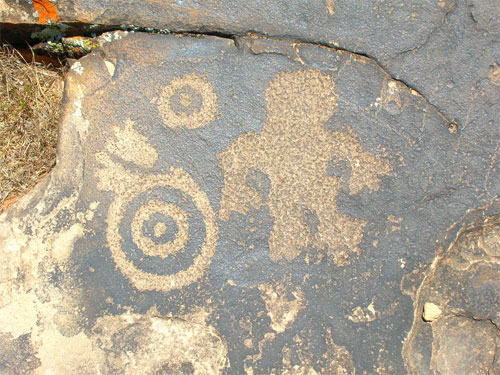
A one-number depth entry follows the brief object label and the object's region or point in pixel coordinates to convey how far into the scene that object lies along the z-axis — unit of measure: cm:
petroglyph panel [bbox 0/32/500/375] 141
